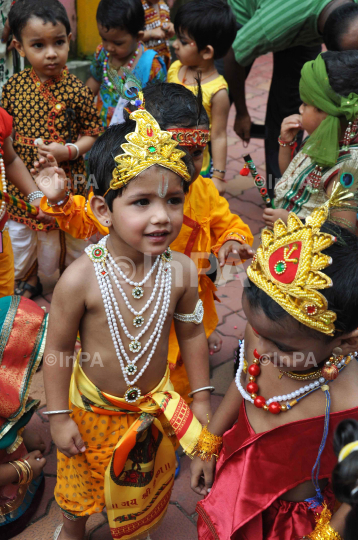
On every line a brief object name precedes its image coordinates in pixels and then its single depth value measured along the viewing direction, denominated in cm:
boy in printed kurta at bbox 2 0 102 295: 301
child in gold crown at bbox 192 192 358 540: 136
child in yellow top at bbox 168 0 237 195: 323
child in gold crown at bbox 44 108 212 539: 157
